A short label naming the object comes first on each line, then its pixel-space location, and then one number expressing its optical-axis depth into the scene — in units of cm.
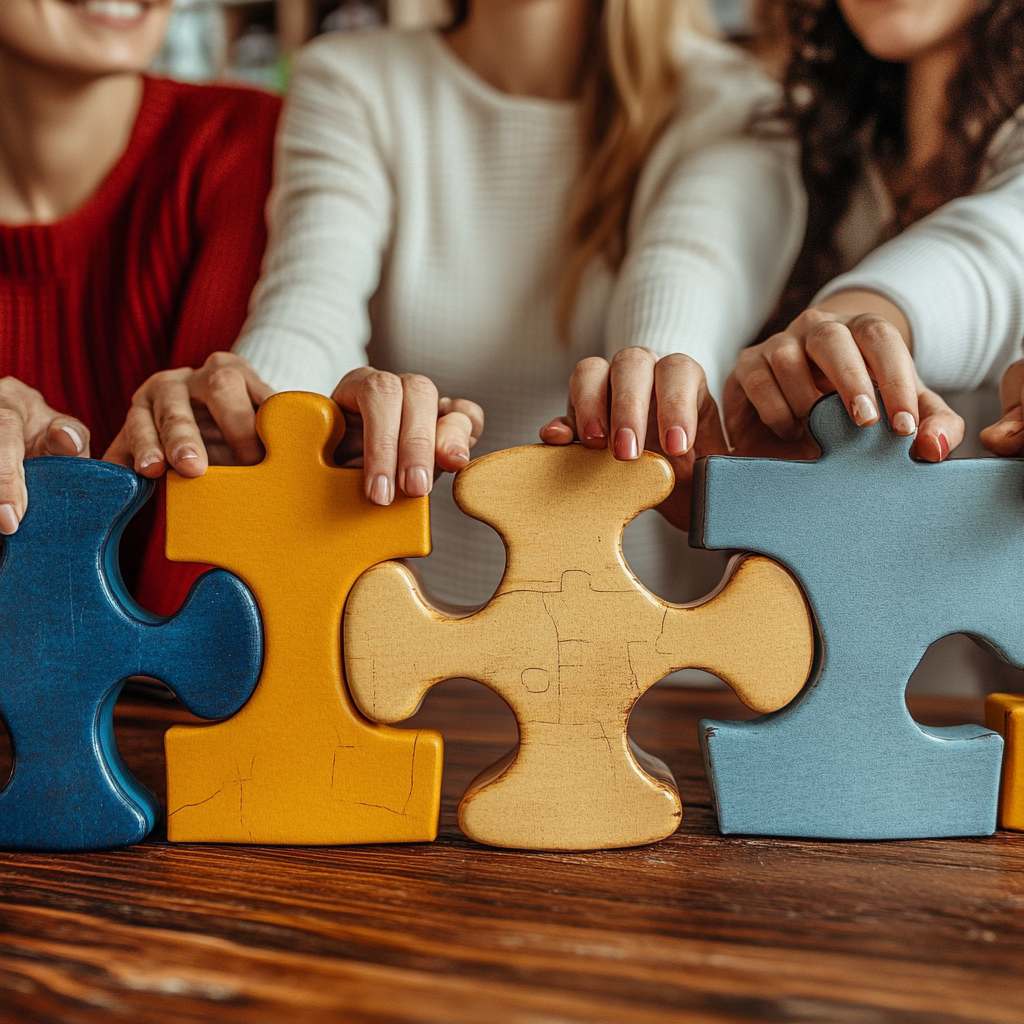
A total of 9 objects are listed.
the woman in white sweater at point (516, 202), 109
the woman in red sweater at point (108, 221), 111
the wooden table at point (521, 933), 45
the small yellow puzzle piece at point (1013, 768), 67
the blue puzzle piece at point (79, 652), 64
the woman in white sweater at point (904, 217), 70
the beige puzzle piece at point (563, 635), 65
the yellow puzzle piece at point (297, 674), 65
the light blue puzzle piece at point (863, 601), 65
